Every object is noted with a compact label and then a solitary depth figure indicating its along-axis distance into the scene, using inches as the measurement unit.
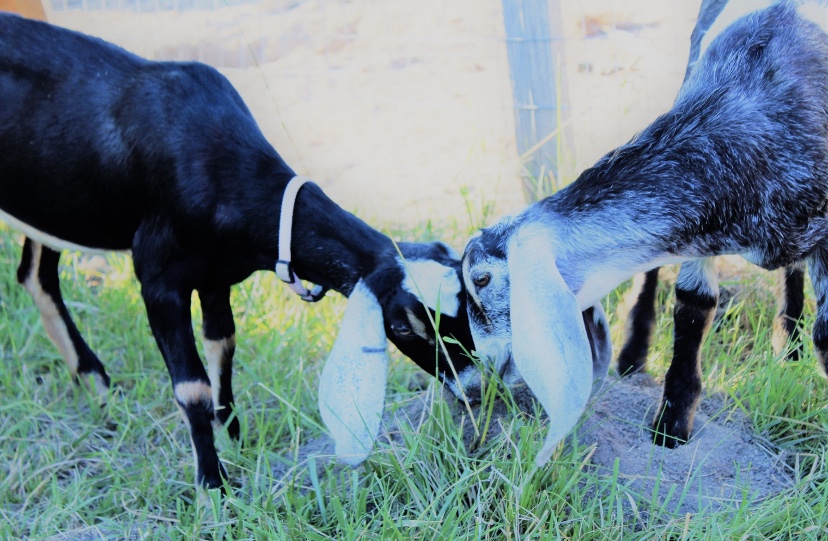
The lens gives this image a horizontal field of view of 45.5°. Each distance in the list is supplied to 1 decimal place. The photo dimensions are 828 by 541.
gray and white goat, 103.9
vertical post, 176.7
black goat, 112.7
